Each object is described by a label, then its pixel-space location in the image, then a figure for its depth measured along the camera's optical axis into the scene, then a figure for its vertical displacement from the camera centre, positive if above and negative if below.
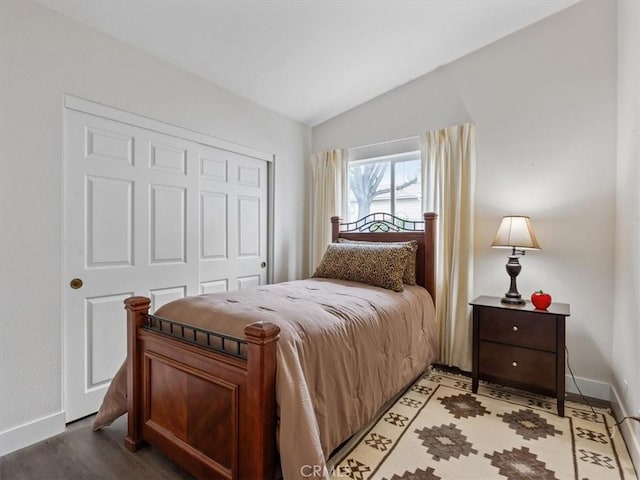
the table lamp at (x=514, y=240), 2.46 -0.02
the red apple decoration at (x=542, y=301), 2.32 -0.43
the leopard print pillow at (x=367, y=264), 2.68 -0.23
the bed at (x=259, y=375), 1.30 -0.65
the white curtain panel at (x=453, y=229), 2.95 +0.07
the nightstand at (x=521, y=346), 2.24 -0.76
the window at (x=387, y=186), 3.43 +0.54
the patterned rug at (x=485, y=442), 1.68 -1.16
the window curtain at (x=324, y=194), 3.81 +0.49
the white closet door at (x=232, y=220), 3.04 +0.15
